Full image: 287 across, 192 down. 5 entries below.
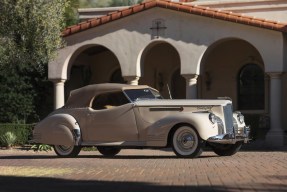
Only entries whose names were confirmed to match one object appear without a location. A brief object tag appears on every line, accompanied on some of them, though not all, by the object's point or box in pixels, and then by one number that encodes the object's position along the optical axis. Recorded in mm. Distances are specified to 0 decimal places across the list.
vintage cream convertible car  13570
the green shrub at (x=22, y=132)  21641
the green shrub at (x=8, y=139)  21031
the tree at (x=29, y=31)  16859
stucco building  19875
